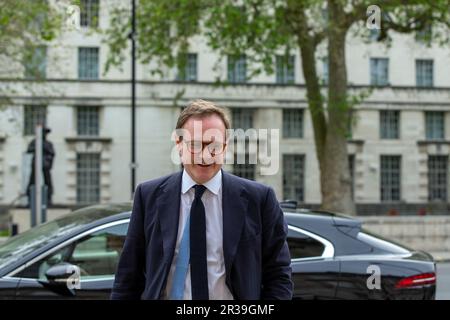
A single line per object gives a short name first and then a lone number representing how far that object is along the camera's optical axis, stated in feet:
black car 20.30
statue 68.33
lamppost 76.33
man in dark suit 11.79
